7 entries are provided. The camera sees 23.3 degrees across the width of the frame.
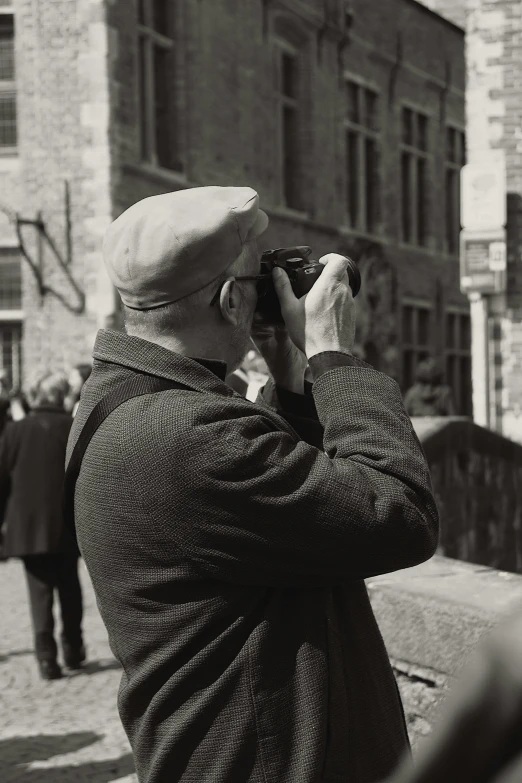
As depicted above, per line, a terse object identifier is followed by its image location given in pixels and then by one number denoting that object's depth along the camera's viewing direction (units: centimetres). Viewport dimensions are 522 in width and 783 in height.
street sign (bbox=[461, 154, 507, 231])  1120
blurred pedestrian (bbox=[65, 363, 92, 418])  1007
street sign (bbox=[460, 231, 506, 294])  1129
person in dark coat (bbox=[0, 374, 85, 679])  693
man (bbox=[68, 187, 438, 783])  164
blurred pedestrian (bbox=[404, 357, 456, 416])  1105
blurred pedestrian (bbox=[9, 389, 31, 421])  1101
